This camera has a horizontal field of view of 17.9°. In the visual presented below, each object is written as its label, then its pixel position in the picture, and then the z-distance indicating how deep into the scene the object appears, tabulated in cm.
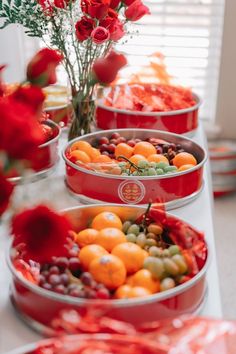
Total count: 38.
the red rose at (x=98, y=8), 142
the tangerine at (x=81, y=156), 146
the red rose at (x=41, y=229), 89
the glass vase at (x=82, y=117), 158
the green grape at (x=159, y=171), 139
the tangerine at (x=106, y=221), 120
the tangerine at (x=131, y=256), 109
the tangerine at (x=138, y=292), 104
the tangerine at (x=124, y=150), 150
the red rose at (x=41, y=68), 97
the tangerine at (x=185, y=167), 142
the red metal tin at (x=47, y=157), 150
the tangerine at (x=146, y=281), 106
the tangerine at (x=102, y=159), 145
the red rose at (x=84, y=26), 144
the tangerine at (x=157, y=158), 146
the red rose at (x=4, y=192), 87
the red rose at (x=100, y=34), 141
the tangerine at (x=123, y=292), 104
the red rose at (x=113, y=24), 145
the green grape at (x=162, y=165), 142
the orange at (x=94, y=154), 149
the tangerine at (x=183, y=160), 146
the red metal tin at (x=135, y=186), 135
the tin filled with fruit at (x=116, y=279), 101
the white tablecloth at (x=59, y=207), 104
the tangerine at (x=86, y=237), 116
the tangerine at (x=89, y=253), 109
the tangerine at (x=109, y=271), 105
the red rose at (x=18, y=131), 81
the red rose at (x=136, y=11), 148
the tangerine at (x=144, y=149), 149
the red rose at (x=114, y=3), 149
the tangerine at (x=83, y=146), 149
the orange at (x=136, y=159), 144
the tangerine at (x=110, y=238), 114
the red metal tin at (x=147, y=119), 169
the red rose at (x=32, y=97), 86
